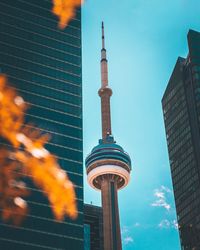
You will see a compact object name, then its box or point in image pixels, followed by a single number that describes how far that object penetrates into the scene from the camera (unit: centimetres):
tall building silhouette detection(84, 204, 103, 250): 19641
